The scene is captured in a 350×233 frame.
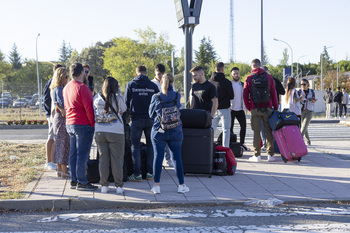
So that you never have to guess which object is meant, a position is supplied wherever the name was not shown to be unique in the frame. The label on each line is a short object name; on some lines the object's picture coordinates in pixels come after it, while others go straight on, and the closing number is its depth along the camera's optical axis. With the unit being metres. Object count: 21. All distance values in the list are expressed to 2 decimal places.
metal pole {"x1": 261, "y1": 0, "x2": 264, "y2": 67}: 25.88
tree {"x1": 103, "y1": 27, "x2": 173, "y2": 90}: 48.94
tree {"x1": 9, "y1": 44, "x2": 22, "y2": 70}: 95.56
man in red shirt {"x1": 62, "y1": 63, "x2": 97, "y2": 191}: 6.45
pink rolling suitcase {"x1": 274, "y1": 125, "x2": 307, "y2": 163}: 9.02
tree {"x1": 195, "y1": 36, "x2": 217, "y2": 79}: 87.12
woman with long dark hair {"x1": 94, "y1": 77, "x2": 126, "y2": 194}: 6.31
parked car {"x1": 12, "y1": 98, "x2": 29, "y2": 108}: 26.27
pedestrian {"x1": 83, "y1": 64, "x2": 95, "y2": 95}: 8.99
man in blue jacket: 7.23
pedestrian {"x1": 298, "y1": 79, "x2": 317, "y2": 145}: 11.33
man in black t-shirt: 7.87
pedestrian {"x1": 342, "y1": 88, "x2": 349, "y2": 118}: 24.96
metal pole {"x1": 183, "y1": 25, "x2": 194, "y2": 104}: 9.52
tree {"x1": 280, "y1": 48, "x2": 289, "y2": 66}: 96.20
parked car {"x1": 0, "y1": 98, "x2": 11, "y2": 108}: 27.70
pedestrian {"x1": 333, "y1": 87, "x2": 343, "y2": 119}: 23.64
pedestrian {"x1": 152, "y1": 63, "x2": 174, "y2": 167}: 8.34
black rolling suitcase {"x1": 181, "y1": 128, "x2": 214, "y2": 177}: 7.54
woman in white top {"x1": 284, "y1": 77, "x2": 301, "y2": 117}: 10.29
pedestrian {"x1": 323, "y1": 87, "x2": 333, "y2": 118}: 24.93
